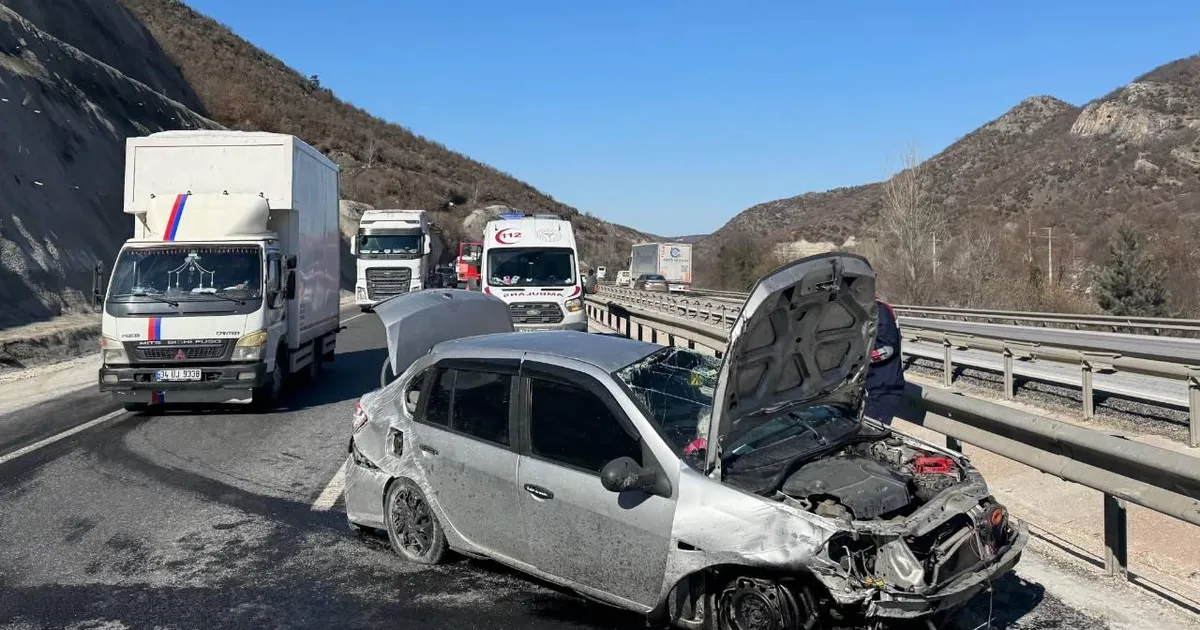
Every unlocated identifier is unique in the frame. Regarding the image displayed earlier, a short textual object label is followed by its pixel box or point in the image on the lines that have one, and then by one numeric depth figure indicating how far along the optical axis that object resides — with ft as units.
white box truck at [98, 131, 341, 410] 34.91
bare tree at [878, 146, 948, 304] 157.48
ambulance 58.70
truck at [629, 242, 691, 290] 199.62
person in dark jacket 23.45
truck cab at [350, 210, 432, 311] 104.27
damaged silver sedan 12.71
